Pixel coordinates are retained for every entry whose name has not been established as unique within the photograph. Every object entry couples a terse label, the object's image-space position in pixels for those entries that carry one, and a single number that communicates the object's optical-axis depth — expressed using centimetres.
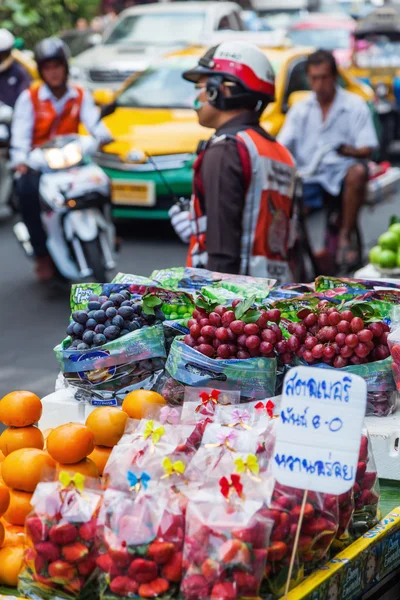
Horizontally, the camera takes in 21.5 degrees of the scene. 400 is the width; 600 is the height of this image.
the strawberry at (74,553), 227
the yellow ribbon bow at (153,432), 247
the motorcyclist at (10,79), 994
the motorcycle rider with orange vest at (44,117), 777
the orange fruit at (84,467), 266
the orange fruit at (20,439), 288
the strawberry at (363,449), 265
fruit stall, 223
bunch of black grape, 328
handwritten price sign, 229
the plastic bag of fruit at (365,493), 263
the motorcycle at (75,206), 761
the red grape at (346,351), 310
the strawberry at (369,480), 265
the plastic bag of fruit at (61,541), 227
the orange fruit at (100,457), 286
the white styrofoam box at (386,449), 304
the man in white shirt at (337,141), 782
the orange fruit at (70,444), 264
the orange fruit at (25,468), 263
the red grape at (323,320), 317
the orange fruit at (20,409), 291
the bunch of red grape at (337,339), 310
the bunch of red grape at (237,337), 311
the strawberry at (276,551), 226
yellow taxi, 990
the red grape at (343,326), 311
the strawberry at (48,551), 227
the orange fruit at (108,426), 285
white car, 1399
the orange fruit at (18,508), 263
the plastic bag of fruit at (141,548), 221
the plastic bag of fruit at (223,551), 217
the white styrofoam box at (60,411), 331
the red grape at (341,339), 310
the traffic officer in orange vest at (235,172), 417
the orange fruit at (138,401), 296
